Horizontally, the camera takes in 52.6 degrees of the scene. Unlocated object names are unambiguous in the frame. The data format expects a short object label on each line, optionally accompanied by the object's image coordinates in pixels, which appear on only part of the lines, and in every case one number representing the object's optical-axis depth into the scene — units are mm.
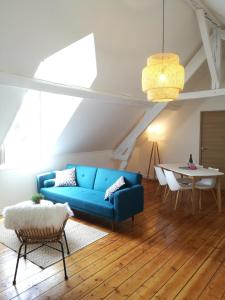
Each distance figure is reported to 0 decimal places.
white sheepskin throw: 2326
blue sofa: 3434
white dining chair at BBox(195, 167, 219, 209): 4410
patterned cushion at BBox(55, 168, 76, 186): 4430
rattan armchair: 2346
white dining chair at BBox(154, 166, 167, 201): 4797
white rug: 2727
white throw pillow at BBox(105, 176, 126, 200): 3625
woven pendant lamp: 2426
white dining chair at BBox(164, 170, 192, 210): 4332
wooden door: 5723
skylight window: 3621
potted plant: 2986
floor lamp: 6961
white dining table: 4137
